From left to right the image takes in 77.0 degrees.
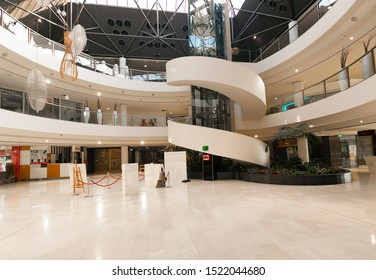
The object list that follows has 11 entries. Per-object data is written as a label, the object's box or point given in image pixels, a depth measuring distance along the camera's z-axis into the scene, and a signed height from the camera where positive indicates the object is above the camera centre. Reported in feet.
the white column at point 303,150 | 49.73 +0.04
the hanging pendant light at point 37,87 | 29.76 +9.45
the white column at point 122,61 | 77.90 +31.62
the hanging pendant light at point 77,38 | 26.43 +13.60
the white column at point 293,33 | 46.82 +23.61
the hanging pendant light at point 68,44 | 26.35 +12.84
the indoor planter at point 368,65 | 25.16 +9.16
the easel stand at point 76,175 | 35.19 -2.61
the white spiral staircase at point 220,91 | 35.37 +9.51
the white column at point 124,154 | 75.25 +0.81
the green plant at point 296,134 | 39.29 +2.90
